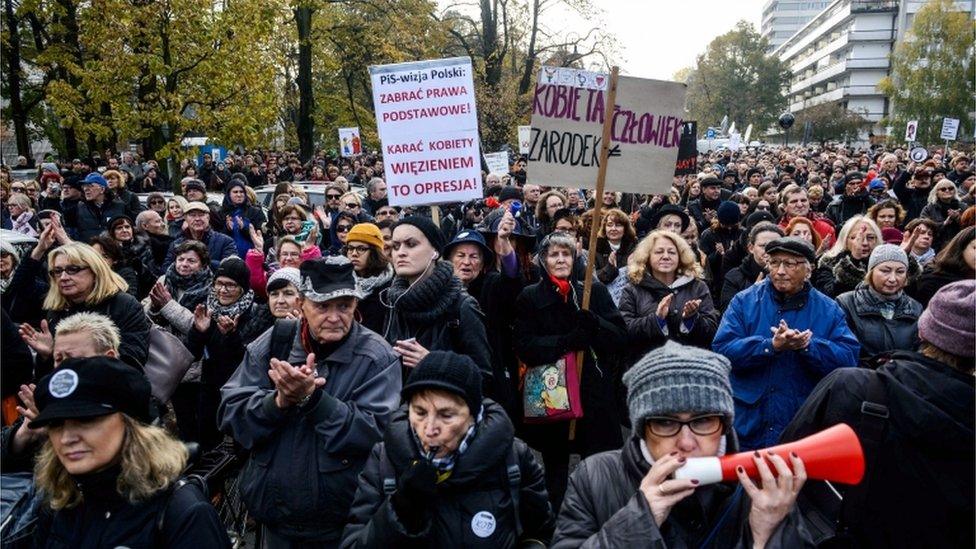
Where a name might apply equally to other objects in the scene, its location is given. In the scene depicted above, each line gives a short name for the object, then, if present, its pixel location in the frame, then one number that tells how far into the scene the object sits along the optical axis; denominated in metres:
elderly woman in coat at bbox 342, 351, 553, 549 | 2.59
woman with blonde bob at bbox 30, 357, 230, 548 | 2.38
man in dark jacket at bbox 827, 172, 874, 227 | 10.88
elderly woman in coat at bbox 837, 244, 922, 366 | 4.50
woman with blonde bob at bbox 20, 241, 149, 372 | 4.41
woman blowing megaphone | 2.01
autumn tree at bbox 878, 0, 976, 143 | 66.06
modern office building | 96.62
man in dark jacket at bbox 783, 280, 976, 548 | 2.46
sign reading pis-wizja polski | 5.77
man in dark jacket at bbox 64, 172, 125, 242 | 10.02
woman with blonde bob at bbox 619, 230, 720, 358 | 4.98
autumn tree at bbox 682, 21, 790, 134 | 92.44
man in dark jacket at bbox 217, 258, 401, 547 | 3.04
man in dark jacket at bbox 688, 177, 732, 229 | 10.45
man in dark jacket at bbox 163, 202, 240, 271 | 7.48
